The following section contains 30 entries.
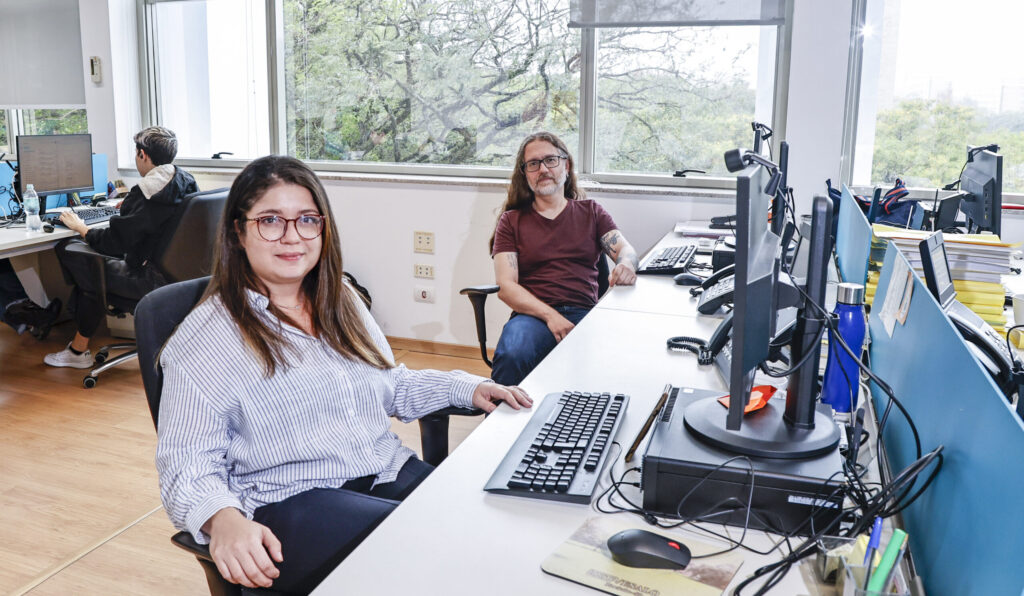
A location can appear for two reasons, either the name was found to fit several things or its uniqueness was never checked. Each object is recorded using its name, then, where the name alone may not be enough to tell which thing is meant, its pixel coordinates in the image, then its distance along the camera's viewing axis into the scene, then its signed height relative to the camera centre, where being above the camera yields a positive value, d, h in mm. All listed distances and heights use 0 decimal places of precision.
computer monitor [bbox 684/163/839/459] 976 -244
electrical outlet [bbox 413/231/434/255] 4090 -397
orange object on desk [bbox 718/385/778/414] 1260 -371
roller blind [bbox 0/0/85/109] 4949 +672
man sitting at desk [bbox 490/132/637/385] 2799 -263
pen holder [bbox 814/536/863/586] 947 -473
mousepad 951 -501
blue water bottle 1427 -344
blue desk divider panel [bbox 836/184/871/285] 2018 -201
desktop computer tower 1064 -439
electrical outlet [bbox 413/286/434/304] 4145 -673
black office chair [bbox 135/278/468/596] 1411 -291
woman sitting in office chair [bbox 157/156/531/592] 1255 -439
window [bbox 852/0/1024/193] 3232 +343
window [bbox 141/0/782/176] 3684 +429
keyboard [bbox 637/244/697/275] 2771 -332
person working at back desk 3545 -319
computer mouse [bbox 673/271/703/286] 2570 -361
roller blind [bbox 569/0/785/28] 3447 +705
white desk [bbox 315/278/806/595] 954 -496
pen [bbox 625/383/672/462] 1303 -456
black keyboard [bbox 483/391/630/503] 1176 -464
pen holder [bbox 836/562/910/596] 801 -429
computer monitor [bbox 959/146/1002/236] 2383 -64
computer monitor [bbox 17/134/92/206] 3943 -11
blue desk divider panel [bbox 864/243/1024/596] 752 -332
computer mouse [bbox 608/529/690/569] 991 -485
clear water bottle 3791 -244
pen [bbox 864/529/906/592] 804 -403
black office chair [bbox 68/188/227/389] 3434 -347
